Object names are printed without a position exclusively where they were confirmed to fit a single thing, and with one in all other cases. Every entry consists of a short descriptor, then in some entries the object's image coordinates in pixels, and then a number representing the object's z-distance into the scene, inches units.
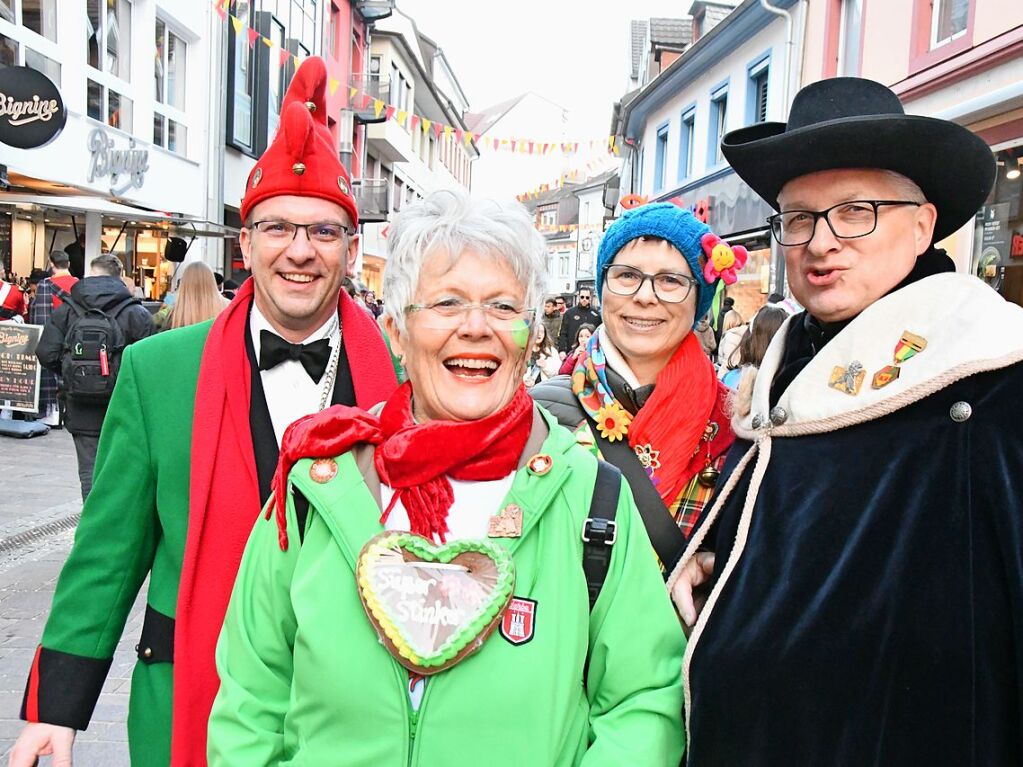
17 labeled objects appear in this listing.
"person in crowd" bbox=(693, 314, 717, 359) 294.3
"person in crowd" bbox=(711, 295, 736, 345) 390.4
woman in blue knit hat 89.1
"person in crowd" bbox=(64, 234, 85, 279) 491.2
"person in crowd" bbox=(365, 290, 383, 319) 712.0
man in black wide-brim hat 55.5
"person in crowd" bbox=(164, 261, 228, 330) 199.8
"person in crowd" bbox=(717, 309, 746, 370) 279.9
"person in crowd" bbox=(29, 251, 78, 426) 345.1
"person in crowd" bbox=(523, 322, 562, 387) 338.3
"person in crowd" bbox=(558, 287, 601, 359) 561.0
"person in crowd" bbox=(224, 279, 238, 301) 426.9
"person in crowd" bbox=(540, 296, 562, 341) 550.9
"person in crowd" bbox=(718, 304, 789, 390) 178.7
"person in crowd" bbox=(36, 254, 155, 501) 252.8
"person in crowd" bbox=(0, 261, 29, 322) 373.0
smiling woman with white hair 54.9
